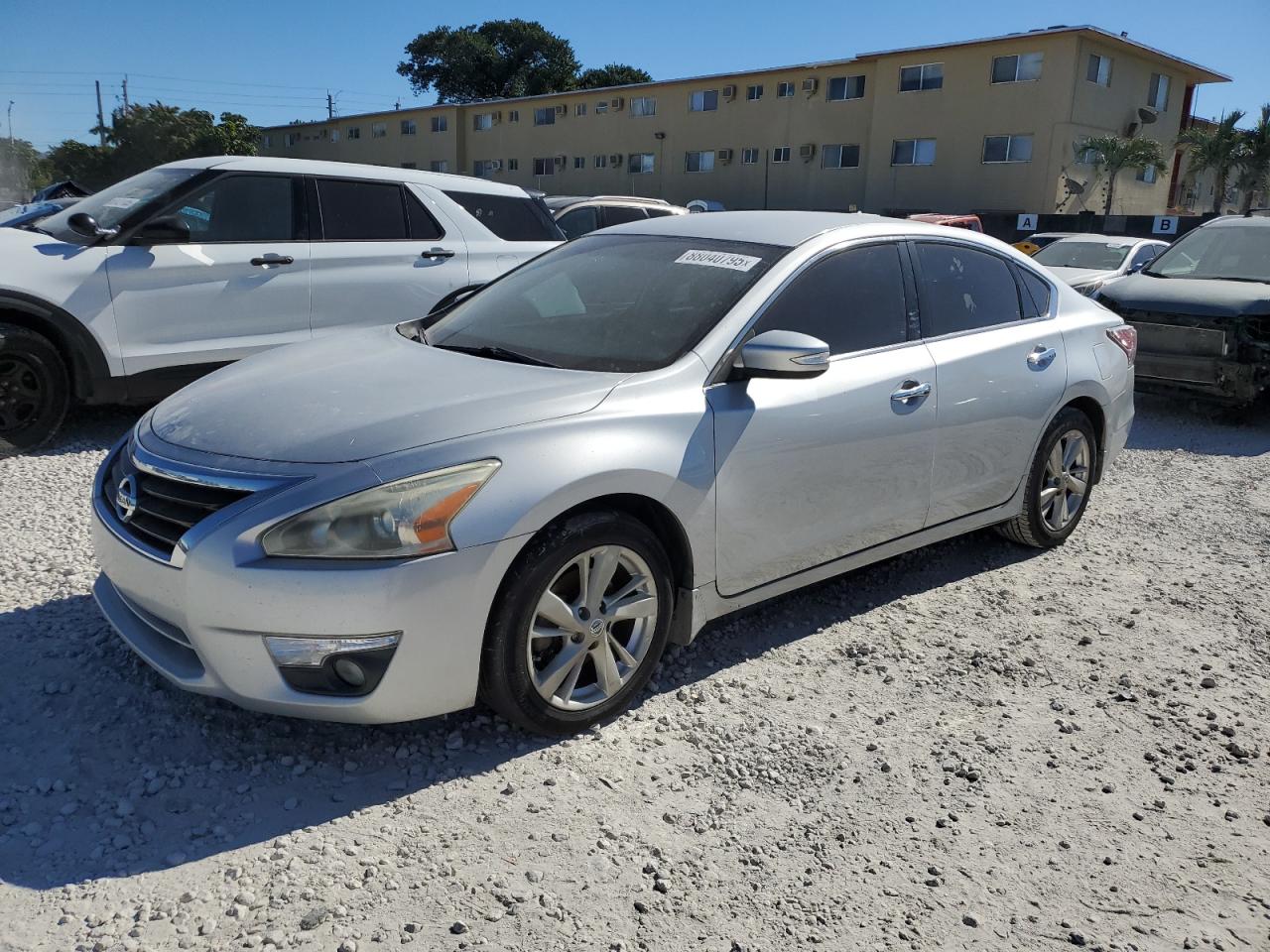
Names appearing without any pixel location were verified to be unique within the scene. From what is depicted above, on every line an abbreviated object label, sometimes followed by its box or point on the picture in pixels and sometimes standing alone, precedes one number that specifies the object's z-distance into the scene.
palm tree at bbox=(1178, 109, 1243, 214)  35.72
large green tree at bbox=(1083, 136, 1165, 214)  31.72
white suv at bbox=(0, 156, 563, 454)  5.98
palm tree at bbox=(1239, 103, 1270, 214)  35.47
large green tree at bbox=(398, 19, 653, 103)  69.69
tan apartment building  31.89
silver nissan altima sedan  2.77
